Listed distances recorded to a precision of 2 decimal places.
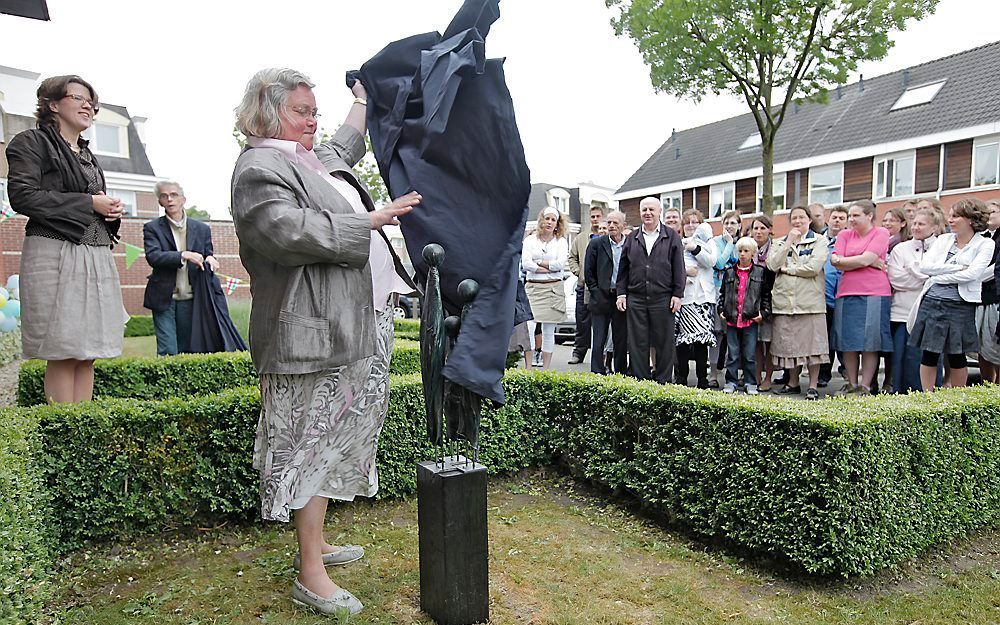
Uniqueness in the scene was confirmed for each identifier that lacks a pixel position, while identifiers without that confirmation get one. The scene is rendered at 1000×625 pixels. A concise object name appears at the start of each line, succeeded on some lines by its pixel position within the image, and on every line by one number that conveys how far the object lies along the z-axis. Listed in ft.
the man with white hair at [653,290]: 21.54
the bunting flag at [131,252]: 26.84
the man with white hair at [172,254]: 18.97
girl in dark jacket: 23.71
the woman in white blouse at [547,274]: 26.91
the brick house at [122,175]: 62.95
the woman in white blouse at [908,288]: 21.20
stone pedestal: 8.39
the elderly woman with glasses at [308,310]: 7.95
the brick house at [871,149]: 74.43
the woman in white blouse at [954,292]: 18.57
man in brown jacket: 28.48
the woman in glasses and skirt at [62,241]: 11.98
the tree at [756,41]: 50.70
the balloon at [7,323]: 29.73
